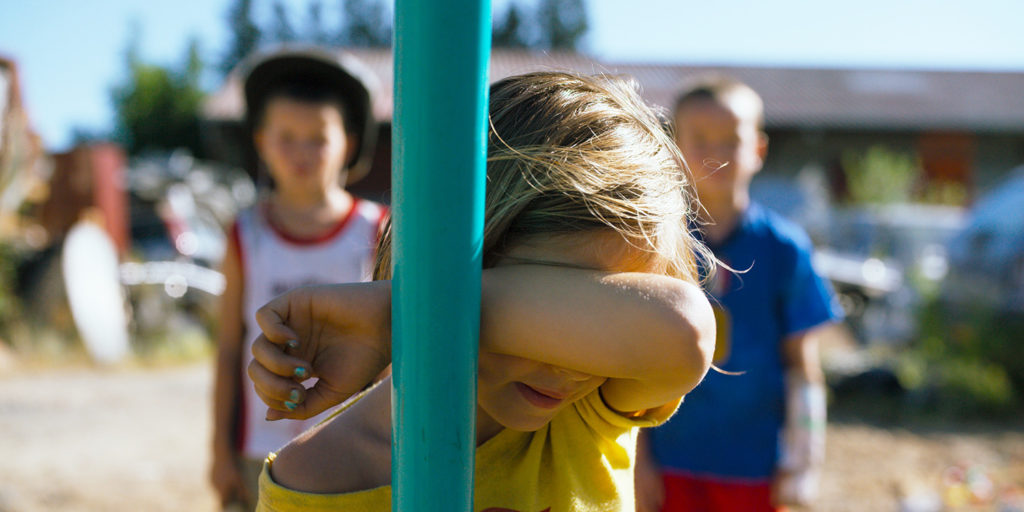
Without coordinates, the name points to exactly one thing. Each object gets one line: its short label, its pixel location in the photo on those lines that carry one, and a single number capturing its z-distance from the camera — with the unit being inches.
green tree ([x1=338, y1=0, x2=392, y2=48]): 1103.5
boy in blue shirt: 86.3
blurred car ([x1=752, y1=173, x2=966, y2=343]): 281.9
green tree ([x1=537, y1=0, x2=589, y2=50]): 1425.9
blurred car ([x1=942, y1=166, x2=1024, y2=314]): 215.6
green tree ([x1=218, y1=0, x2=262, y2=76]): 1192.1
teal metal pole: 22.0
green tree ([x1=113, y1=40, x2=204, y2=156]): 1209.4
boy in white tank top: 85.7
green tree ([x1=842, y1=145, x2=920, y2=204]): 504.1
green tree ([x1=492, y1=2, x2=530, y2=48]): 1219.9
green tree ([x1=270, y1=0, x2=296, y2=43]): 1061.6
